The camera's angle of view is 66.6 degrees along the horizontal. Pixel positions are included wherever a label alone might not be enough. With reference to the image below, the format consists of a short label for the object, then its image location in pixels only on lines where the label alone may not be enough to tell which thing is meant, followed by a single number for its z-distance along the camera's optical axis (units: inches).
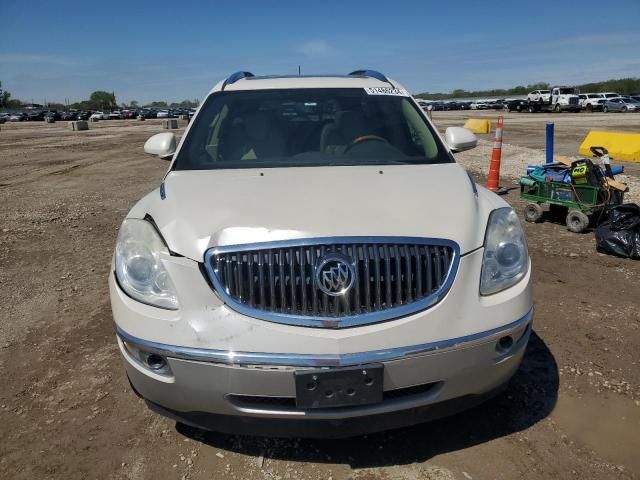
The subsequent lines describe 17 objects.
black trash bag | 195.5
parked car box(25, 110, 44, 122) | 2847.0
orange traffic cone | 307.7
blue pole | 289.5
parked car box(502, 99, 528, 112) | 1962.8
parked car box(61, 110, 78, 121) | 2733.8
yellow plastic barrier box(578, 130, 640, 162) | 469.7
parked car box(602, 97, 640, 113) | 1627.7
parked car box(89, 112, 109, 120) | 2575.1
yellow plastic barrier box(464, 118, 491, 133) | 890.1
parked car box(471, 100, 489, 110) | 2647.6
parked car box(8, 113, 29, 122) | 2795.0
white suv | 74.7
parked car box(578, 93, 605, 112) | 1727.4
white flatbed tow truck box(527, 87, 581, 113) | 1733.5
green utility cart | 229.8
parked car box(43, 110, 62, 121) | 2711.6
